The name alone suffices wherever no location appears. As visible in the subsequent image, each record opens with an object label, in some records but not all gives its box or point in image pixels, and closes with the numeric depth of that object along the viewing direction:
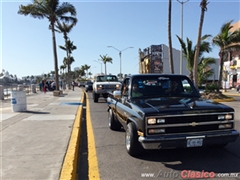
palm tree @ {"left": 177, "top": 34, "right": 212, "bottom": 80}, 15.29
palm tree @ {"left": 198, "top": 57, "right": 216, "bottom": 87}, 18.53
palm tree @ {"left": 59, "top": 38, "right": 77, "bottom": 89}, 36.61
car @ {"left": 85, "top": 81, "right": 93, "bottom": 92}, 23.35
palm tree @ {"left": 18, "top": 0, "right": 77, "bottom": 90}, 16.10
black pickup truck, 3.18
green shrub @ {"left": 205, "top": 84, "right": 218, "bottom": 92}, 13.57
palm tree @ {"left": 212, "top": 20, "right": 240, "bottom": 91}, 14.33
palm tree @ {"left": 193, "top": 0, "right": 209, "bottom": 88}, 12.78
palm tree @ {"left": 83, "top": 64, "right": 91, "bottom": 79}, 90.01
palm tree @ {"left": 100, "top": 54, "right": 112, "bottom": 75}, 52.48
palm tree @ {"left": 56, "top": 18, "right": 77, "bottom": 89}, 18.77
